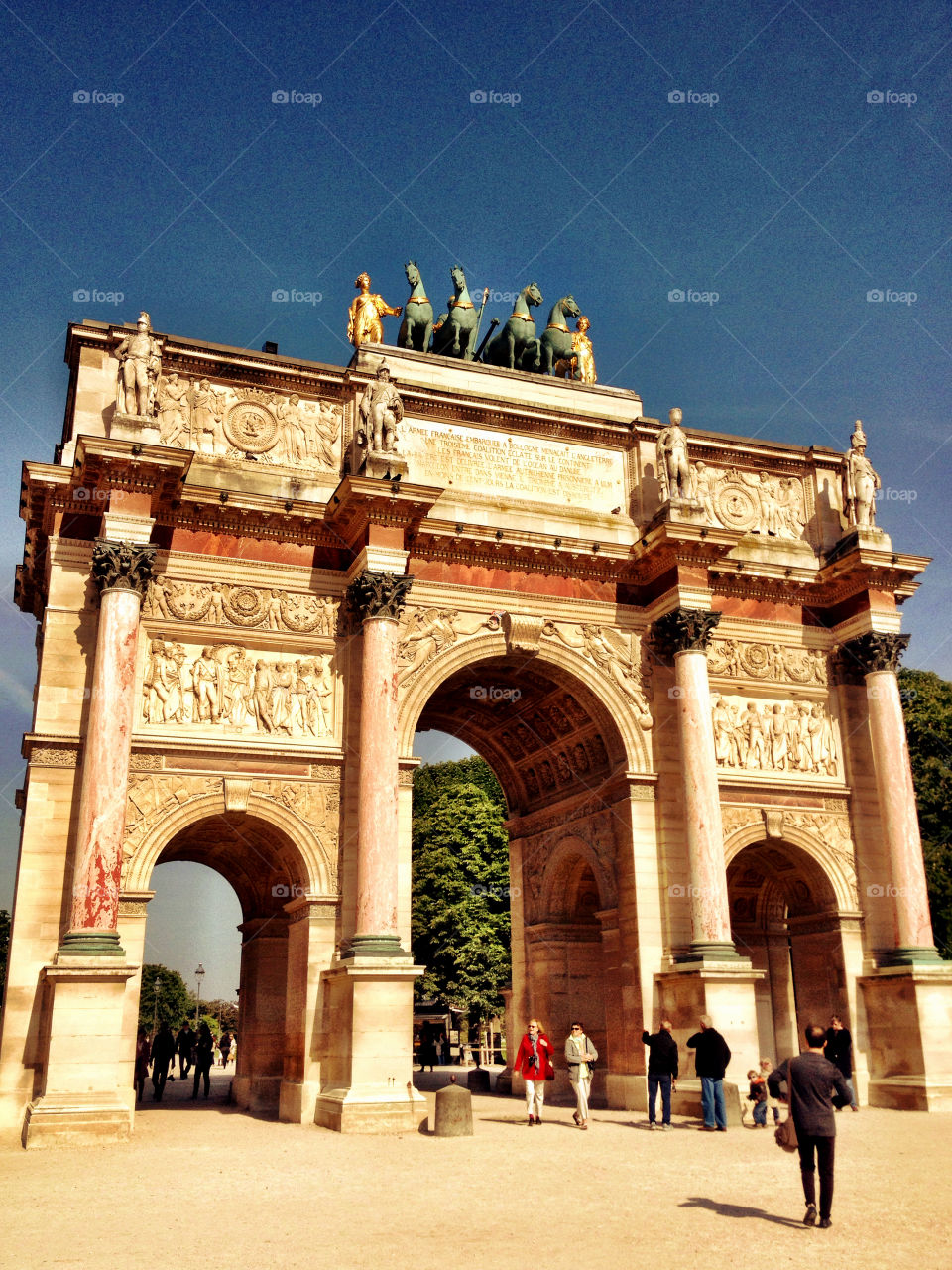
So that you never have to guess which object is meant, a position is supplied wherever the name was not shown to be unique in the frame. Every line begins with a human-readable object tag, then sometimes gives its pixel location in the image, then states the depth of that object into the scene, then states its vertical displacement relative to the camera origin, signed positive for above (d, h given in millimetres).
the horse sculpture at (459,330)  28312 +16017
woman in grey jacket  19078 -645
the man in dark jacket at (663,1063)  19484 -650
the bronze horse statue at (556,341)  29297 +16331
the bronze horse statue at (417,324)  27984 +15939
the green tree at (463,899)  51062 +5354
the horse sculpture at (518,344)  29000 +16068
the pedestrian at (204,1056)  30078 -769
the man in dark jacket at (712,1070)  19016 -745
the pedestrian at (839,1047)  21844 -463
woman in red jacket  19672 -641
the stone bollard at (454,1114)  17938 -1340
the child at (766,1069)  20253 -833
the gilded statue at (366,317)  27312 +15805
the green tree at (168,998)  103812 +2376
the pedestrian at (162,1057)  29938 -788
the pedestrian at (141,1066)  26695 -887
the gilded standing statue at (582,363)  29797 +16037
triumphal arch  20656 +6364
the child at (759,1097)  18281 -1147
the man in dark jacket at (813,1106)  9875 -693
